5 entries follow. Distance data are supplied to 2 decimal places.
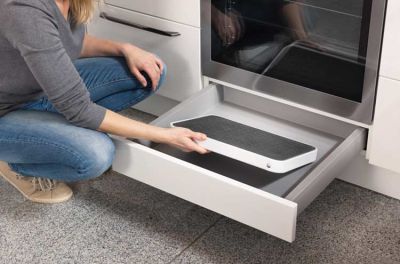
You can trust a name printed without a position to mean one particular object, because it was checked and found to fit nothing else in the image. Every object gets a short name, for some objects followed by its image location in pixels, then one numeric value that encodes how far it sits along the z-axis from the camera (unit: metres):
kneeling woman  2.47
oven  2.70
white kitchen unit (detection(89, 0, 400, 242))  2.54
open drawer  2.47
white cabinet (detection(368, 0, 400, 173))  2.59
